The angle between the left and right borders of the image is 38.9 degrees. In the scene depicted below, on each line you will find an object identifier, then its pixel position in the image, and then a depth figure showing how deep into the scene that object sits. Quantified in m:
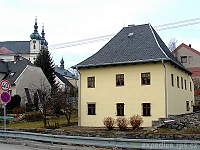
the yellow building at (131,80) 24.05
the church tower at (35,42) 107.77
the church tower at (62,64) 118.26
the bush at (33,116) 32.91
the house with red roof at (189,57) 53.41
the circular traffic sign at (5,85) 15.52
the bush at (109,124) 22.14
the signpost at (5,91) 15.51
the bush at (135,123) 20.88
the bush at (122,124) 20.45
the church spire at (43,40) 119.11
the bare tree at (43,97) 28.26
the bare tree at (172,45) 61.74
